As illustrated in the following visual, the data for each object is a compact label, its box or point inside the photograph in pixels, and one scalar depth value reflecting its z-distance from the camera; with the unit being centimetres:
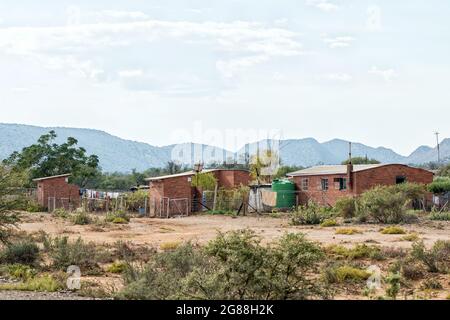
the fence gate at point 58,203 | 5256
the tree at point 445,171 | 7702
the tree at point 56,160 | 6688
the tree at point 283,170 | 7481
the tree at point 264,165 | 6289
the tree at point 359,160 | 9658
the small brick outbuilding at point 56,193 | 5306
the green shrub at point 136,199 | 5259
